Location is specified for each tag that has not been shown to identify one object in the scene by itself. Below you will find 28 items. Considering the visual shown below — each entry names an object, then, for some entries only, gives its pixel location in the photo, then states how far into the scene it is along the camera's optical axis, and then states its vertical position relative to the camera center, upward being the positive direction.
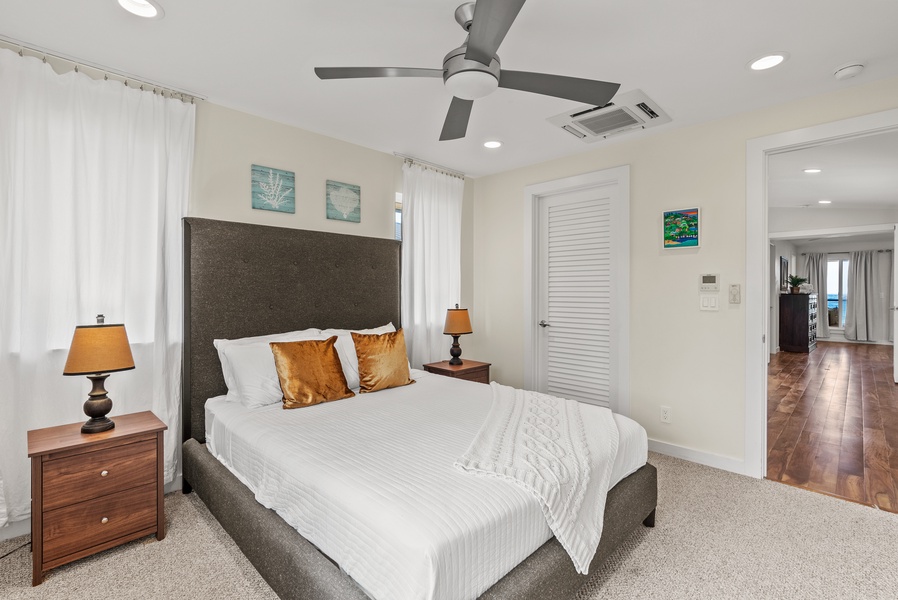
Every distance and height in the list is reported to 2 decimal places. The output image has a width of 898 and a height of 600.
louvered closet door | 3.85 +0.02
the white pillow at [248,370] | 2.49 -0.42
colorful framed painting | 3.23 +0.54
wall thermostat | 3.14 +0.12
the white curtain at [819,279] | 10.13 +0.47
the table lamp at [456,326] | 3.98 -0.25
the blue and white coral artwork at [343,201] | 3.48 +0.81
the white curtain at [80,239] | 2.15 +0.33
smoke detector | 2.35 +1.27
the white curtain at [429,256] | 3.98 +0.42
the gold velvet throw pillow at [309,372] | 2.50 -0.44
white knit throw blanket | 1.55 -0.64
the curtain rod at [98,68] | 2.17 +1.28
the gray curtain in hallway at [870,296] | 9.38 +0.07
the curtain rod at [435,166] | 3.97 +1.30
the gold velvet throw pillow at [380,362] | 2.90 -0.43
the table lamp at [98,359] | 1.99 -0.28
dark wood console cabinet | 8.43 -0.47
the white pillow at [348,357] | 2.92 -0.40
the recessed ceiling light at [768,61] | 2.27 +1.29
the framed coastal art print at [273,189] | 3.06 +0.80
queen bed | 1.32 -0.65
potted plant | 8.76 +0.34
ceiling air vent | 2.83 +1.29
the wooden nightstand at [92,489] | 1.88 -0.88
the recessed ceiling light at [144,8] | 1.88 +1.29
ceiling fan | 1.65 +0.95
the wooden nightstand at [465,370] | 3.78 -0.63
